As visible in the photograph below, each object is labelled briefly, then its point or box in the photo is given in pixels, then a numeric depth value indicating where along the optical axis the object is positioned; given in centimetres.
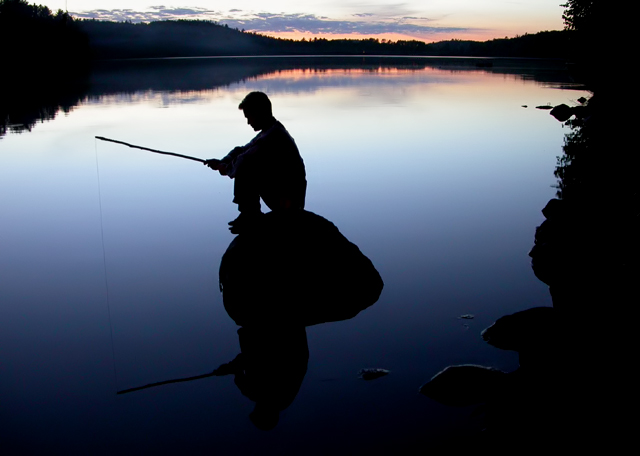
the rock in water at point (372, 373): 465
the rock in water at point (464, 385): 430
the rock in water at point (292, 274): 574
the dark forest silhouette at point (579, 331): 362
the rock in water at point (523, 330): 497
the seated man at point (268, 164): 695
